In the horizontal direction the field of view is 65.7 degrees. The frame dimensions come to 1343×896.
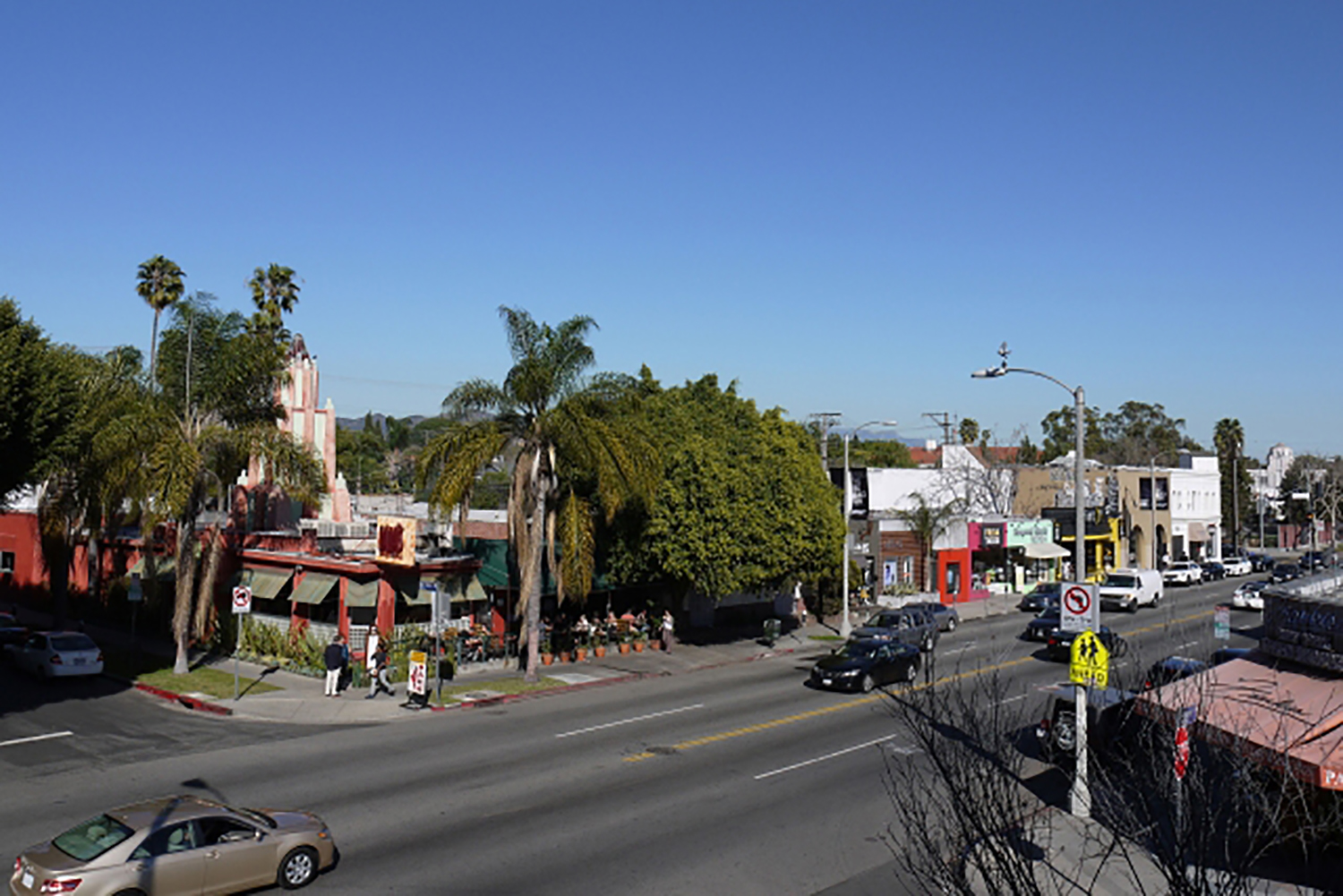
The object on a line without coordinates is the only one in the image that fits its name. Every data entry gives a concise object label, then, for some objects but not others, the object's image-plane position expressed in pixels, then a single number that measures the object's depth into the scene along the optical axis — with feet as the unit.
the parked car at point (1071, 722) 66.23
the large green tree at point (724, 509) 111.65
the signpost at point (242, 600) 88.79
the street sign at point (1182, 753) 26.61
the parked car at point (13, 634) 105.60
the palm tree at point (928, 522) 177.17
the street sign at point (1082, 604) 62.23
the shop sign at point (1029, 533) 198.08
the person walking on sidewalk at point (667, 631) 119.55
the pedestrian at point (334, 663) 90.46
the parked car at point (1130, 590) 167.12
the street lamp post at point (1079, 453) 68.08
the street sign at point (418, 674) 85.30
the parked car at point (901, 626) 116.98
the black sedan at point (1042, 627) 127.54
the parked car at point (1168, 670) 41.47
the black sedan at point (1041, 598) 156.76
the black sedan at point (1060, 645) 114.11
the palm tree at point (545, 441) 98.07
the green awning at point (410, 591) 104.78
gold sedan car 38.40
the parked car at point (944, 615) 138.72
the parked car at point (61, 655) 92.07
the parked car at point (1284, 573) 205.88
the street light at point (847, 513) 134.82
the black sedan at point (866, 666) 93.66
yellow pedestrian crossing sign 50.37
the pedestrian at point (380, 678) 91.35
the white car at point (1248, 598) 177.47
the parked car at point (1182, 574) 216.33
